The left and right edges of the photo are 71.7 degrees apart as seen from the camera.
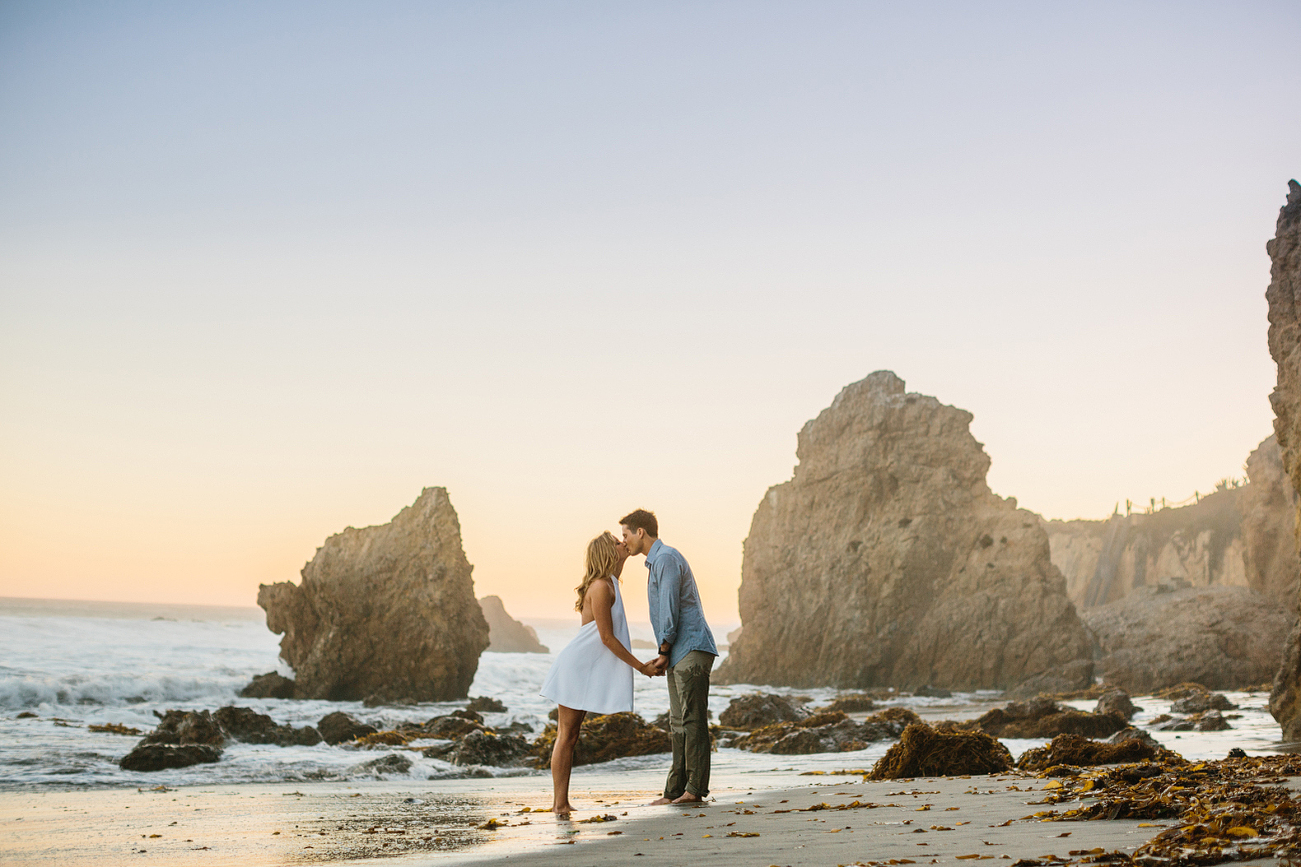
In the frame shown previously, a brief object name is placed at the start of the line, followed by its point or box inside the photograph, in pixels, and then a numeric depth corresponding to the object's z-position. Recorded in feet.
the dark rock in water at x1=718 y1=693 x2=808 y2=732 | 49.88
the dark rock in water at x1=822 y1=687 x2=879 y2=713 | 73.87
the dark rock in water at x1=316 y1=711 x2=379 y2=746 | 45.03
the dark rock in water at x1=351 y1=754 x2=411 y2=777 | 33.06
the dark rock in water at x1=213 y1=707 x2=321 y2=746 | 41.75
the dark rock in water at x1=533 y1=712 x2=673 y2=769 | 35.91
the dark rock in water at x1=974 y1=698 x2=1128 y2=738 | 40.37
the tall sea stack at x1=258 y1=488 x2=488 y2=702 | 74.38
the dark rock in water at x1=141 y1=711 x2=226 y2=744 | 37.14
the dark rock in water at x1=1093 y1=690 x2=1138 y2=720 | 54.35
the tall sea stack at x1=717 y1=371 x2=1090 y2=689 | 113.60
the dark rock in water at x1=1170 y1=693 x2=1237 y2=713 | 56.95
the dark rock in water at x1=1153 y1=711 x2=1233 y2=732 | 43.47
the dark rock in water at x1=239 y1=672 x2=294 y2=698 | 69.87
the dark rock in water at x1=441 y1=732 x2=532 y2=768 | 35.58
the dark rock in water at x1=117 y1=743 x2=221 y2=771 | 32.68
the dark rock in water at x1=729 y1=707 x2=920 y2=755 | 38.55
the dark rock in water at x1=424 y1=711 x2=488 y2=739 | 47.71
